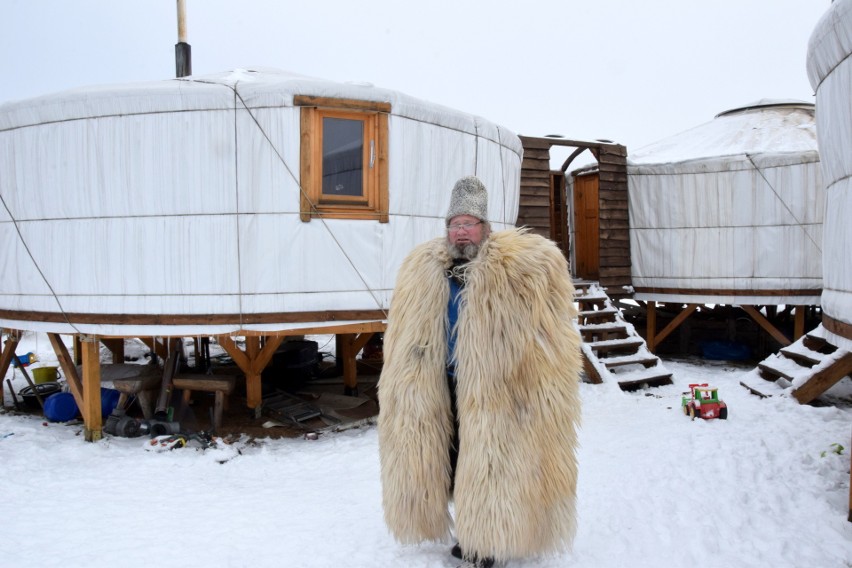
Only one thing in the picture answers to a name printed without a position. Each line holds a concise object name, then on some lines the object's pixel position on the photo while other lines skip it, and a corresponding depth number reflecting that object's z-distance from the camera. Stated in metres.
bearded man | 2.33
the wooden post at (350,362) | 6.83
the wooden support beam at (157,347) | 6.27
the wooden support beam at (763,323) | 8.53
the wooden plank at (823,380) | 4.88
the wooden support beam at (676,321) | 8.95
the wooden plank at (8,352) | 6.21
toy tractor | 4.73
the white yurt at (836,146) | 2.99
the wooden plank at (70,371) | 5.19
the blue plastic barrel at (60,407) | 5.68
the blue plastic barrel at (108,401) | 5.85
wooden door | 9.51
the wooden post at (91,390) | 4.95
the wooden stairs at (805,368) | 4.90
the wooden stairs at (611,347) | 6.48
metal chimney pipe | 6.91
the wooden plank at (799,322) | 8.51
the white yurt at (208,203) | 4.66
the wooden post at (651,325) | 9.43
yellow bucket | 7.10
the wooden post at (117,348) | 7.64
